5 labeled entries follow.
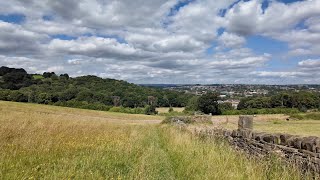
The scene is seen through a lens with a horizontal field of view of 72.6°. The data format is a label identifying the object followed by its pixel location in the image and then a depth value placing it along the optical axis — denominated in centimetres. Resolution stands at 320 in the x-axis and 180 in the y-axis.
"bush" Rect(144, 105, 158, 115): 7060
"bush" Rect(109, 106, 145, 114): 6460
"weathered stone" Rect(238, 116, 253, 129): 830
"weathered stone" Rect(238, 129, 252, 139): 774
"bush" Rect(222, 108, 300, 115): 6311
